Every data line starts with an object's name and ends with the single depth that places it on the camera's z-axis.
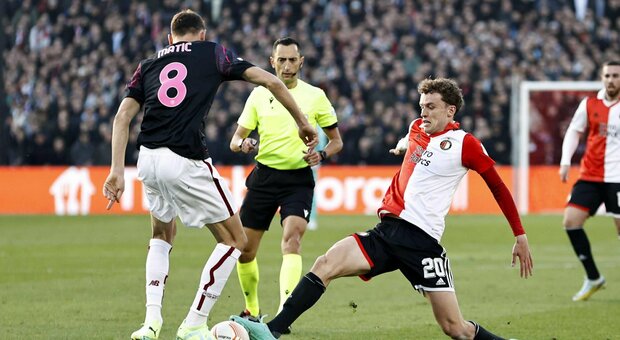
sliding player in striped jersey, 14.49
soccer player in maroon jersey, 15.50
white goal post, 50.78
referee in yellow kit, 19.27
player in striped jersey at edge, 23.62
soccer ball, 14.59
